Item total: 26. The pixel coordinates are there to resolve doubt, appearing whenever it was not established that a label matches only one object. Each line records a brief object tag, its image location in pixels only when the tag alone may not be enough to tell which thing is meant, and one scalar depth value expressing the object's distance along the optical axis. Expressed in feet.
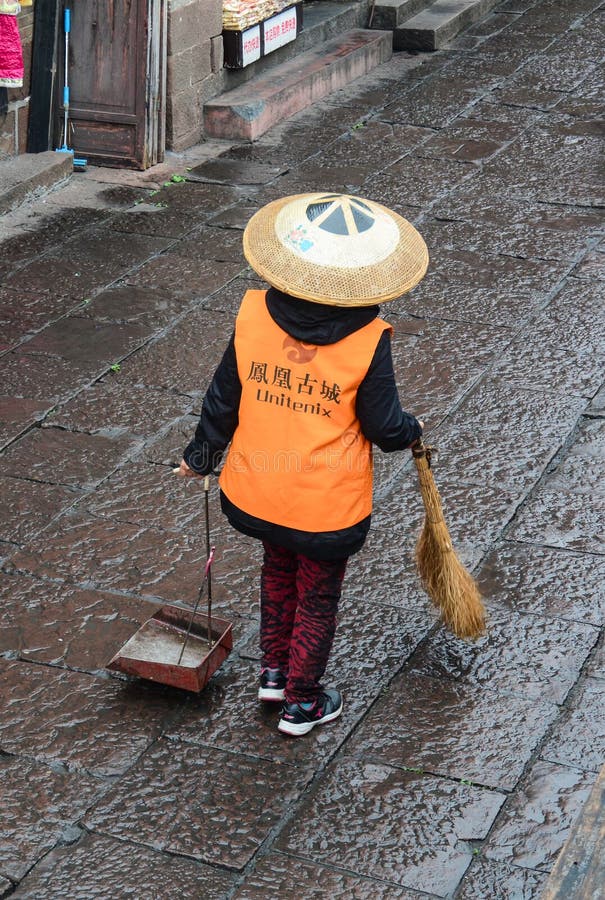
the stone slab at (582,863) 14.82
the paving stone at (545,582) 26.09
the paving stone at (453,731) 21.94
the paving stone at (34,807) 20.12
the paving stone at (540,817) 19.98
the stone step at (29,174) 46.60
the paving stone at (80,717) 22.22
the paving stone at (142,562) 26.71
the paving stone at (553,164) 48.57
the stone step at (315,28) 57.57
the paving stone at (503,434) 31.19
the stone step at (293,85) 54.29
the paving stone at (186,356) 35.40
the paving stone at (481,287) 39.55
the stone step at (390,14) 66.59
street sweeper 20.06
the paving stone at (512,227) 44.01
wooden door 48.67
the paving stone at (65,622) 24.77
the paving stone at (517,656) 23.97
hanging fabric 44.43
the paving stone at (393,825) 19.85
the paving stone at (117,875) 19.34
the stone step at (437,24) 66.69
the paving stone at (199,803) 20.31
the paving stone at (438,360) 34.58
